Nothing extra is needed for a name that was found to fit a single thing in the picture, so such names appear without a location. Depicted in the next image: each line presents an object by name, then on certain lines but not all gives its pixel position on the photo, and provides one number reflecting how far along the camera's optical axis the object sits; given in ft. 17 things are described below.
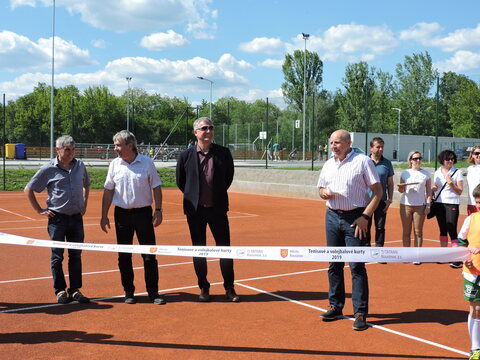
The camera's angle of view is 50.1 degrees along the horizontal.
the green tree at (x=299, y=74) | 234.79
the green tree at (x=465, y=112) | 112.16
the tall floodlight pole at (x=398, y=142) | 148.60
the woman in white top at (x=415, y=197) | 26.84
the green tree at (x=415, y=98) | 124.49
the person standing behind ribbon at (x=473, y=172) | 24.31
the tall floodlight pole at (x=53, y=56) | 118.93
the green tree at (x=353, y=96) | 148.56
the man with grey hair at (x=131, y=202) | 19.12
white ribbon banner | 14.38
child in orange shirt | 13.33
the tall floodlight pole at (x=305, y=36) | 149.18
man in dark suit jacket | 19.33
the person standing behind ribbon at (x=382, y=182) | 26.27
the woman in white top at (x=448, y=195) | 26.18
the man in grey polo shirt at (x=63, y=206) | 19.27
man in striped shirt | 16.47
